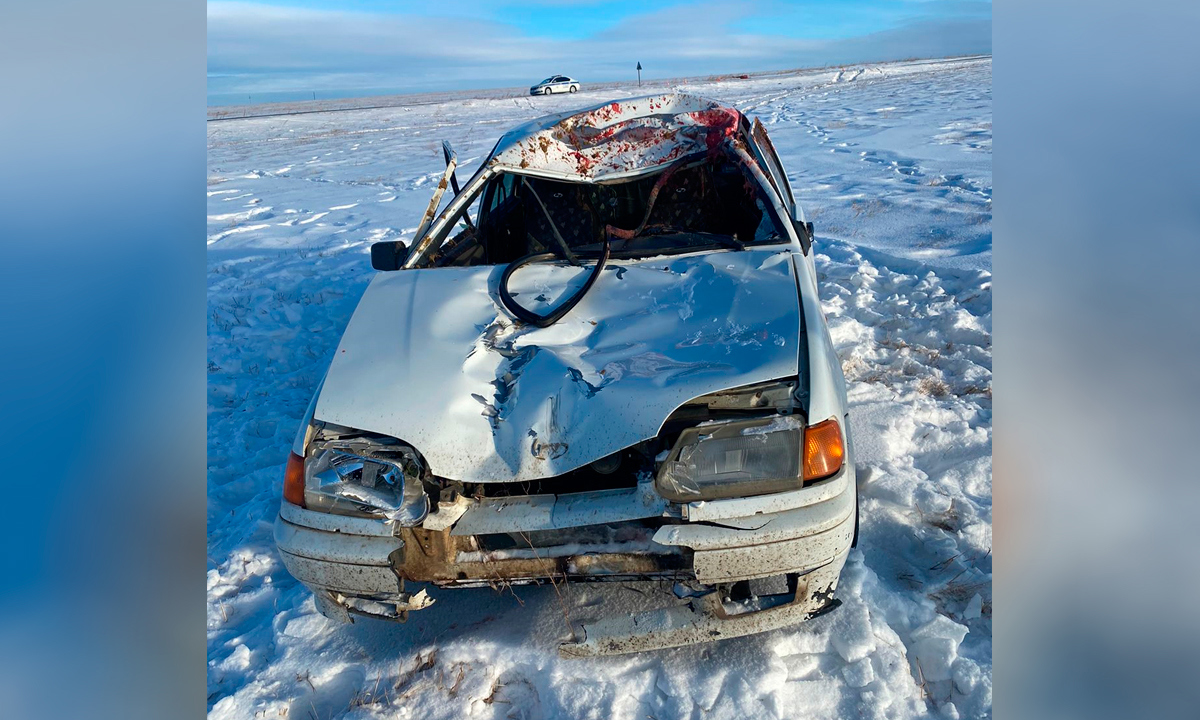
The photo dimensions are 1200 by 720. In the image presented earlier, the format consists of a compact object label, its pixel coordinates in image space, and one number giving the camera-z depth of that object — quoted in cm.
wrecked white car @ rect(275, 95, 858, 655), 215
